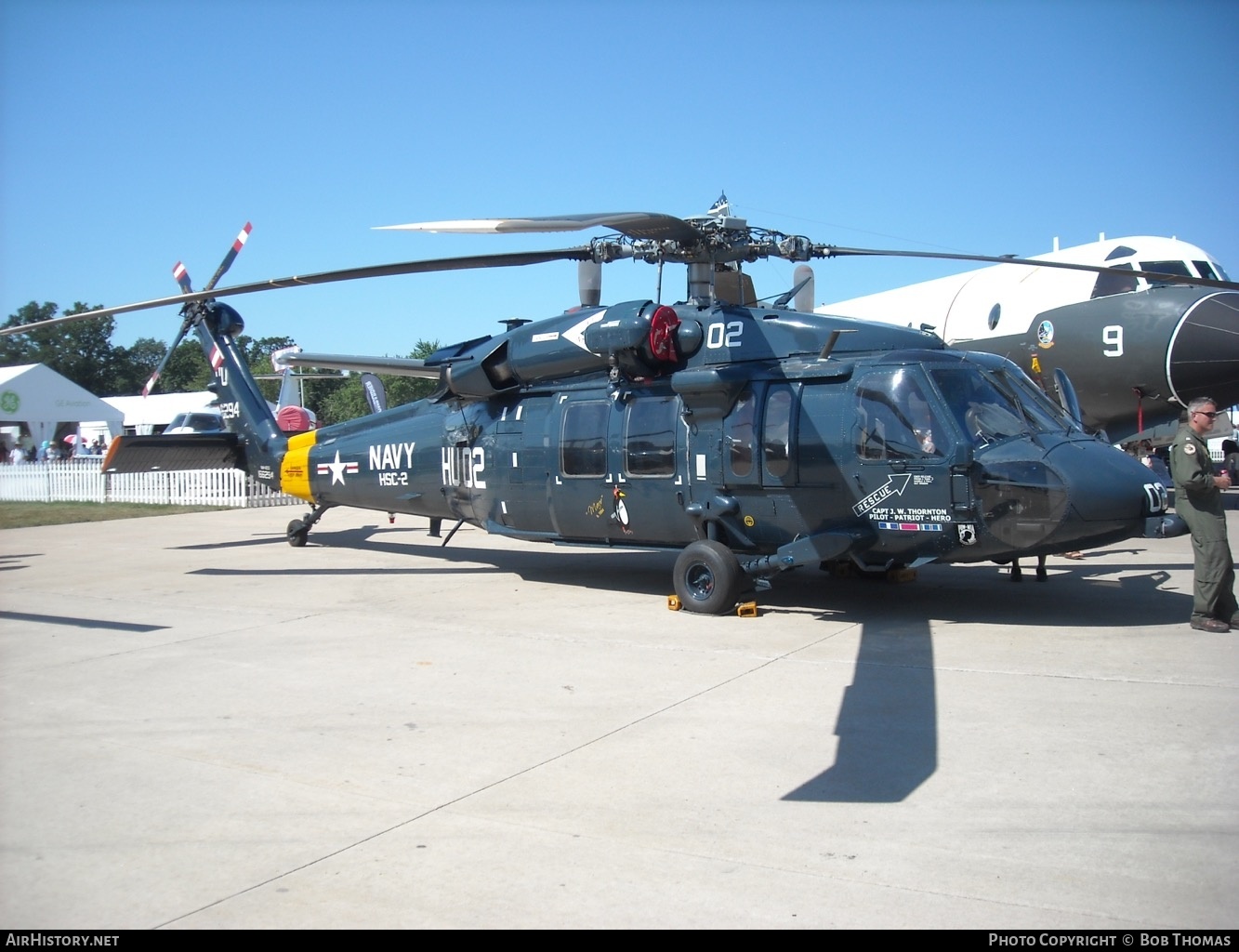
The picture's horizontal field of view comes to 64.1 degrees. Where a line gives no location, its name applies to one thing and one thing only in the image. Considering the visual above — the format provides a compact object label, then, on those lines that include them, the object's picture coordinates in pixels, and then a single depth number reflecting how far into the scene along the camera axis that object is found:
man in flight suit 7.79
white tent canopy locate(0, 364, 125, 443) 39.22
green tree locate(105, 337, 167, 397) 84.50
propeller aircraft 14.58
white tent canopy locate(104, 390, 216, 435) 49.91
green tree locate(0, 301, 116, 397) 81.06
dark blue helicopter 7.96
